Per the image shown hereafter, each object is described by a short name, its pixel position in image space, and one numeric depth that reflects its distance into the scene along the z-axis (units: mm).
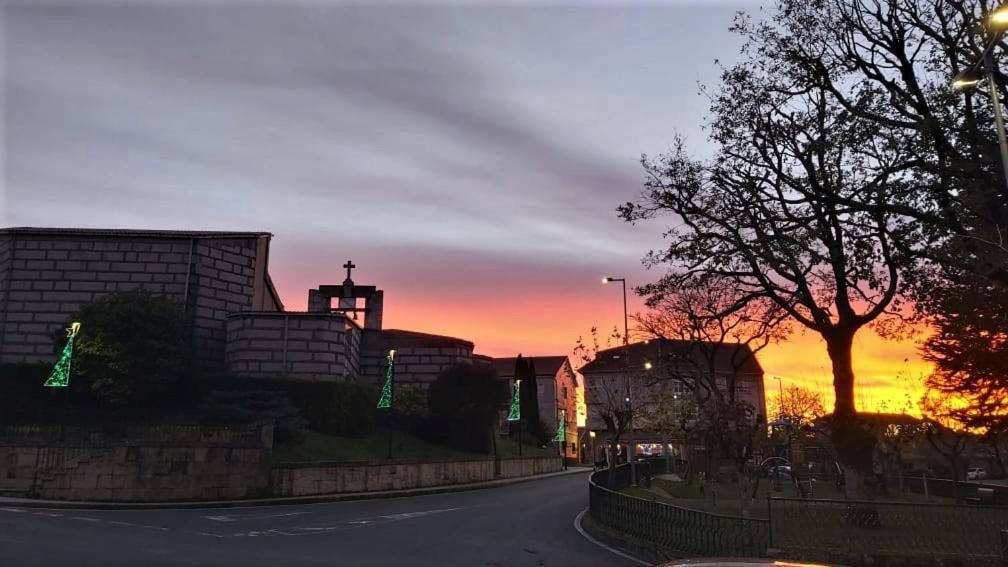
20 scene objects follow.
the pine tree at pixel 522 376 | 65250
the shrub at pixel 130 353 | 31891
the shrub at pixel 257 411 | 31031
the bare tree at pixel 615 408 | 32344
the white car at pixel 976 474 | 56188
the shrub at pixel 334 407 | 36094
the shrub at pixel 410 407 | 41625
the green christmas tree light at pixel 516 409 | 52212
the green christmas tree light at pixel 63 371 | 29062
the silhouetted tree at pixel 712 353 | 25047
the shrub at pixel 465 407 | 42781
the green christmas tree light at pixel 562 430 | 80412
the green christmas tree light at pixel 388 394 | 34350
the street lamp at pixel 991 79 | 11038
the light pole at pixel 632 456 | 30484
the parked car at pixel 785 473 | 47138
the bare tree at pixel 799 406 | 58884
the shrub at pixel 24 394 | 31781
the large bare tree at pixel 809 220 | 17984
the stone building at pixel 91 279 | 39025
